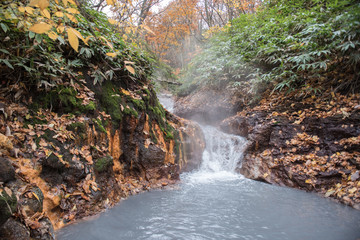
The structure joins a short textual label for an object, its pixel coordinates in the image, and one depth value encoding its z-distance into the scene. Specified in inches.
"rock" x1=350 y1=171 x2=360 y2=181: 146.7
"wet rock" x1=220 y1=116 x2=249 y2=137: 264.1
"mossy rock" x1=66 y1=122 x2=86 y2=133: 117.8
